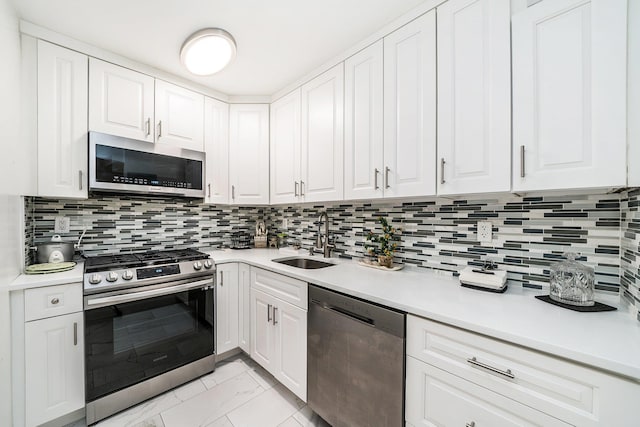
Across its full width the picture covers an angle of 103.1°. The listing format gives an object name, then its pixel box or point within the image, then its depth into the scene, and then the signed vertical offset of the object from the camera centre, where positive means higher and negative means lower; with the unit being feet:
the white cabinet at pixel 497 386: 2.36 -1.88
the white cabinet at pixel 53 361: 4.51 -2.76
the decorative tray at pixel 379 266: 5.78 -1.25
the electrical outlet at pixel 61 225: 6.17 -0.31
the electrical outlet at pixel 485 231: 4.80 -0.35
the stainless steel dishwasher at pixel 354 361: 3.76 -2.49
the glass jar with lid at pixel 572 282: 3.56 -1.00
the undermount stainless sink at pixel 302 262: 7.23 -1.45
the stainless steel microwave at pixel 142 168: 5.85 +1.15
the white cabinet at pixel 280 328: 5.32 -2.71
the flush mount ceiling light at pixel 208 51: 5.33 +3.67
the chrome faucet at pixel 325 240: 7.37 -0.83
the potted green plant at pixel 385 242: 5.90 -0.70
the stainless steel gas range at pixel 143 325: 5.04 -2.53
